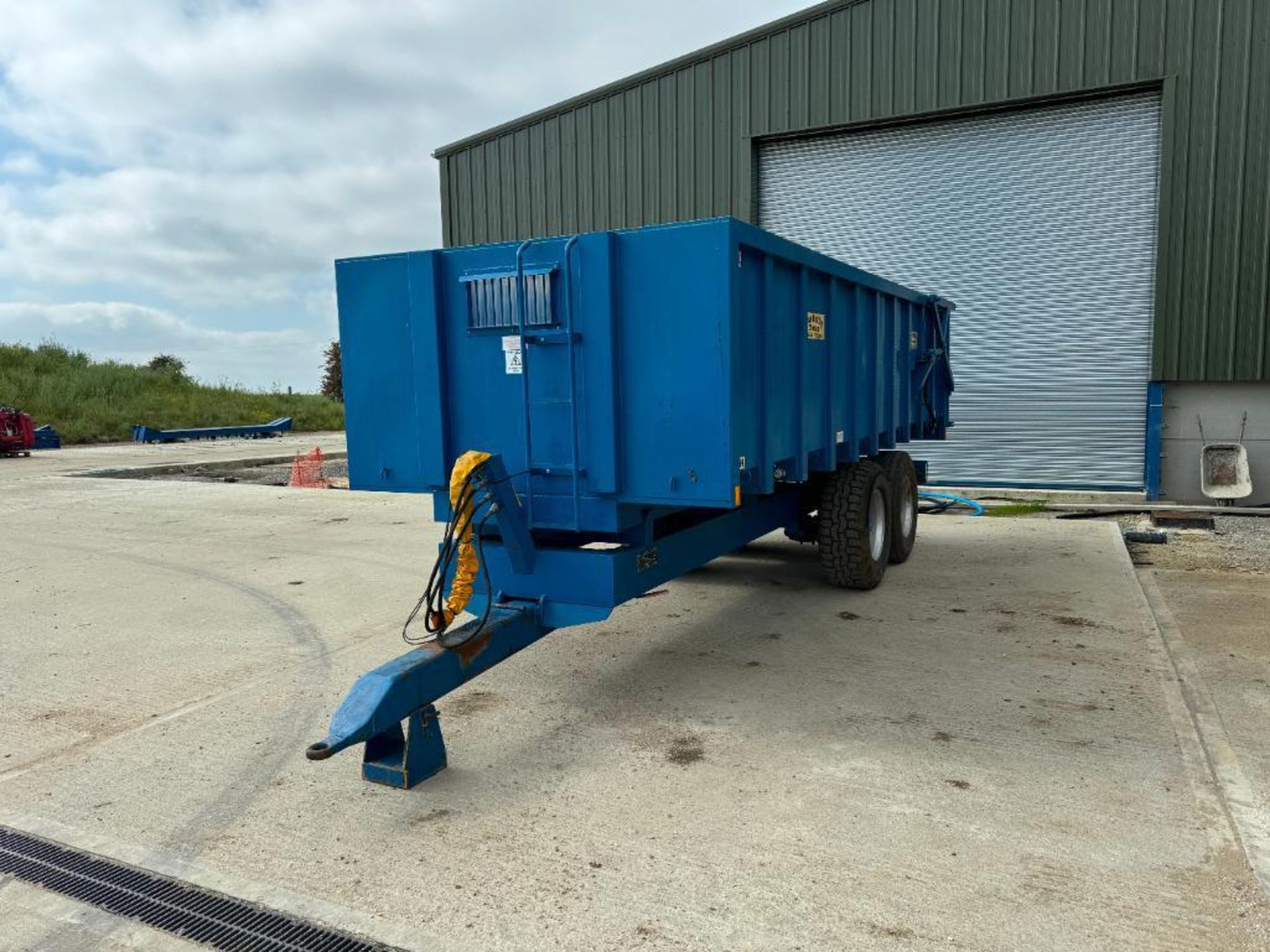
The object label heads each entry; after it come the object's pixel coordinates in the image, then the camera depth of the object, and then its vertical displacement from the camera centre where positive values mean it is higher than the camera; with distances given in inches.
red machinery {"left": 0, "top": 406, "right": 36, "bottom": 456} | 946.1 -23.9
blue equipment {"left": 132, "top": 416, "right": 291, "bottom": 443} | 1187.3 -40.6
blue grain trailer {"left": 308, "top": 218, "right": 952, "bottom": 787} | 170.9 -3.7
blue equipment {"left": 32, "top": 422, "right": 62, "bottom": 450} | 1077.1 -37.0
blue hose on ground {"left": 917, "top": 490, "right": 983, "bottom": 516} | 466.0 -61.7
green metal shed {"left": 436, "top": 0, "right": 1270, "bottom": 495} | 506.3 +150.2
